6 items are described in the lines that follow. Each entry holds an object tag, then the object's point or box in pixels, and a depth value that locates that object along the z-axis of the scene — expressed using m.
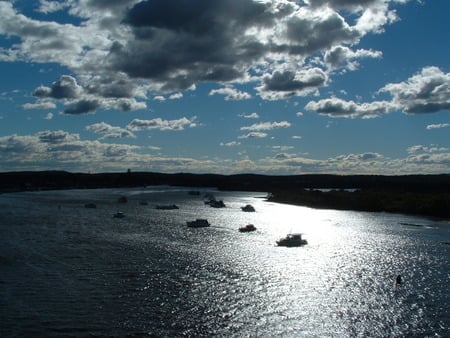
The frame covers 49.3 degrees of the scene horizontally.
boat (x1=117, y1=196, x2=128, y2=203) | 181.12
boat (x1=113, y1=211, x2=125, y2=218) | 120.11
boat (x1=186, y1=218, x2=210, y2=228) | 104.81
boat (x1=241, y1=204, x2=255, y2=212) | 154.25
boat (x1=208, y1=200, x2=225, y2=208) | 172.62
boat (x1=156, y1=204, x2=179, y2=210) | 155.50
